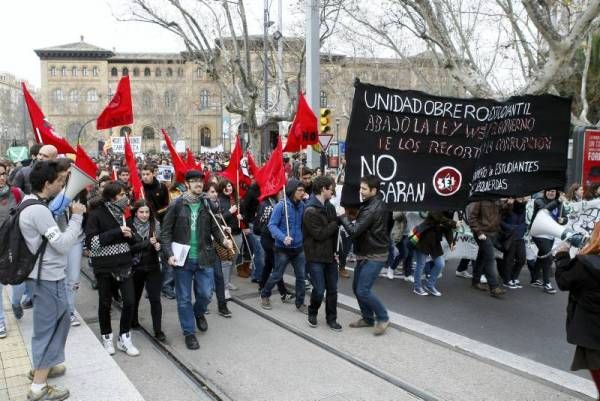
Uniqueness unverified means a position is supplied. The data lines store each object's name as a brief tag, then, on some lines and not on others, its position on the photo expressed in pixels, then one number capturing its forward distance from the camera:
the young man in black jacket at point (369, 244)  5.36
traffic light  13.22
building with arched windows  68.69
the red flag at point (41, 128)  6.51
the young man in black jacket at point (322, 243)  5.69
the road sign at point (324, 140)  12.74
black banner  5.26
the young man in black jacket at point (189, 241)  5.24
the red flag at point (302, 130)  7.62
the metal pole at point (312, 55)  11.53
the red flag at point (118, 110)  7.25
